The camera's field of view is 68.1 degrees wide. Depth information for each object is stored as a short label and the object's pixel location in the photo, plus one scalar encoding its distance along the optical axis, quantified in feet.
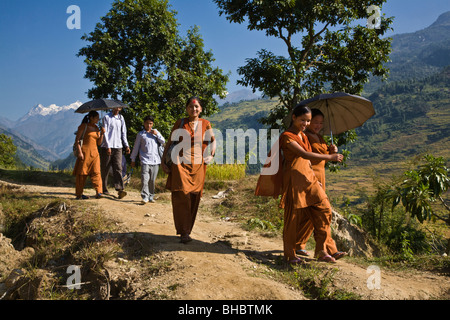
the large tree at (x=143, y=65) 39.04
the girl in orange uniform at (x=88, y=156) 23.02
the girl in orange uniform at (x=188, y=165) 15.26
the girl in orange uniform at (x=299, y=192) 13.66
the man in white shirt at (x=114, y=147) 24.81
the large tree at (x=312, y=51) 30.14
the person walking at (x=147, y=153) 24.68
